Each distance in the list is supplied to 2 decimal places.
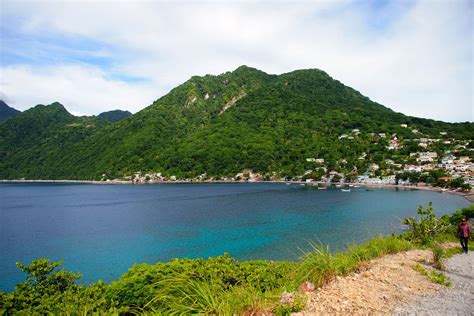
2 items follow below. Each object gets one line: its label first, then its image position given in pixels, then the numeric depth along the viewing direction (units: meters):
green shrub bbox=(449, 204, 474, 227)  23.65
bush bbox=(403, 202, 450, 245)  12.17
